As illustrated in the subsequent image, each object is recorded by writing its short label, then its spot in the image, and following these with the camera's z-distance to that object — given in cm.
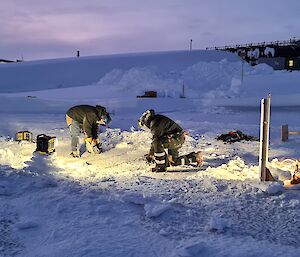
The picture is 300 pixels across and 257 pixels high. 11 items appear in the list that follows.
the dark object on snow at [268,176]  659
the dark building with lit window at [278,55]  5077
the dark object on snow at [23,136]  1171
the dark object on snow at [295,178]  645
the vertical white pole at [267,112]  640
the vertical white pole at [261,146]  647
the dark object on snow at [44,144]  866
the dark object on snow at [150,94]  2481
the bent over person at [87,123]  976
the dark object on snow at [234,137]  1160
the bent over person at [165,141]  820
